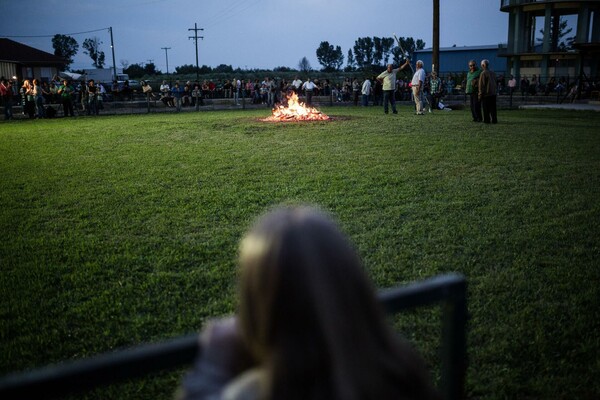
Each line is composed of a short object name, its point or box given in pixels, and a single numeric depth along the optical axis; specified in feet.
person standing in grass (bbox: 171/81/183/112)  92.09
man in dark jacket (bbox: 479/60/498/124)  48.19
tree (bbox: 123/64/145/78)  274.16
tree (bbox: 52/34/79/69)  377.71
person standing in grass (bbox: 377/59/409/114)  66.44
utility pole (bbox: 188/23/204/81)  184.28
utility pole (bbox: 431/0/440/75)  85.85
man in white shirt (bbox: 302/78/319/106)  93.74
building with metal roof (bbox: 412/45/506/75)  190.60
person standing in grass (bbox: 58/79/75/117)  76.38
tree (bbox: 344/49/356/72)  464.16
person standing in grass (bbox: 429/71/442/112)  73.72
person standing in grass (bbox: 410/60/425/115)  64.90
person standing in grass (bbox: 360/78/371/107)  91.51
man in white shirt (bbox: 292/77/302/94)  100.74
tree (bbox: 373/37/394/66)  457.64
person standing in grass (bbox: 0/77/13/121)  75.10
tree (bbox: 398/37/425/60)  460.55
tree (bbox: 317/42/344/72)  459.73
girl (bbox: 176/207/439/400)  3.37
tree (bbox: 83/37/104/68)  336.96
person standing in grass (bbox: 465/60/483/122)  52.54
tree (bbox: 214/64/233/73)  315.99
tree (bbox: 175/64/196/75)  297.65
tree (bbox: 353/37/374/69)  461.37
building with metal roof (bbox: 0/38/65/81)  148.77
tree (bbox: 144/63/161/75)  276.00
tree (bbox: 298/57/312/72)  407.23
